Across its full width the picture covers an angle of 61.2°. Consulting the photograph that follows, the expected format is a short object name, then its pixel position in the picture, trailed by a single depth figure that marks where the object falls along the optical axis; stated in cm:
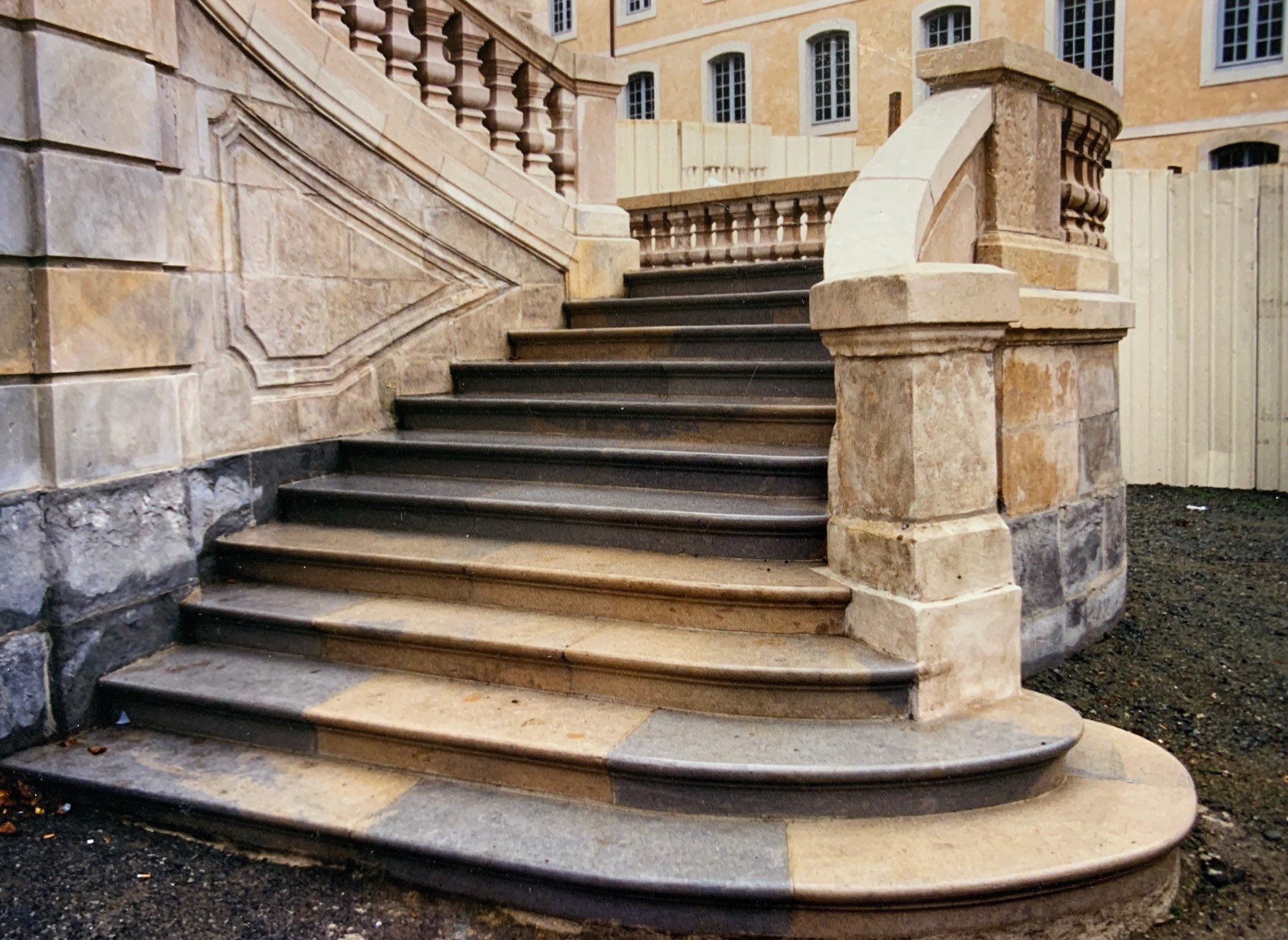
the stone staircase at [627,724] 280
